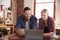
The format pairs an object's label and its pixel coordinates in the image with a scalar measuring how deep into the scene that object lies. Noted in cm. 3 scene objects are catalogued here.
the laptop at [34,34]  134
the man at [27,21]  195
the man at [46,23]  184
